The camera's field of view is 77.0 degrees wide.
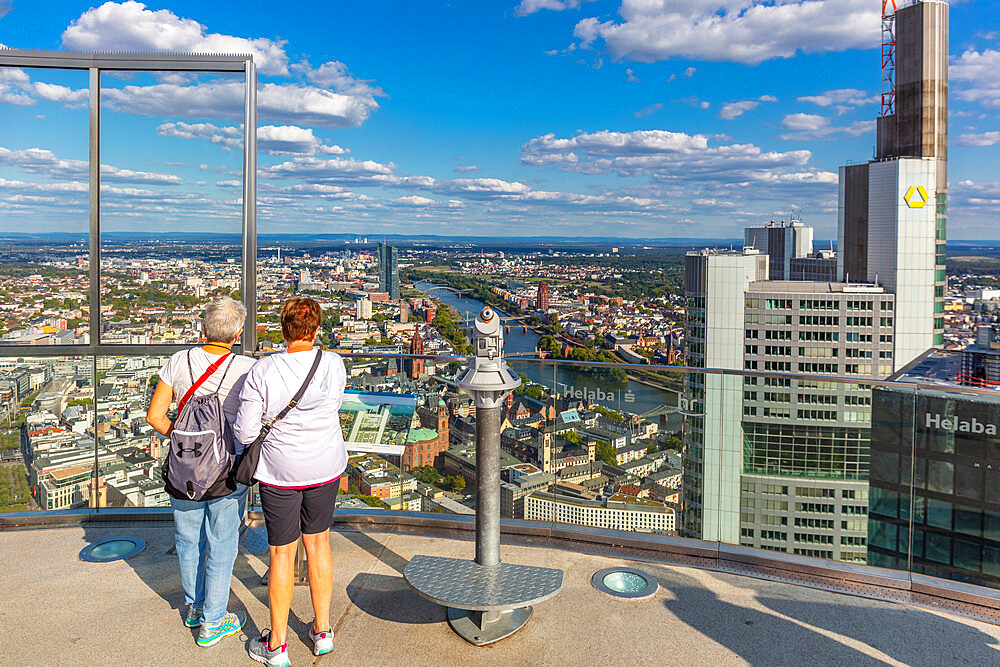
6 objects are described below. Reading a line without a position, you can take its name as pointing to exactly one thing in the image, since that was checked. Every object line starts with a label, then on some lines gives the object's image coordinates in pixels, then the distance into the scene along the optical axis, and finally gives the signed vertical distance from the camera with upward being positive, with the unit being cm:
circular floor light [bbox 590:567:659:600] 329 -148
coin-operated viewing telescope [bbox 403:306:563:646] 275 -125
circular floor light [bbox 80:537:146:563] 370 -149
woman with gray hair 272 -91
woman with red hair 255 -60
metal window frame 427 +107
